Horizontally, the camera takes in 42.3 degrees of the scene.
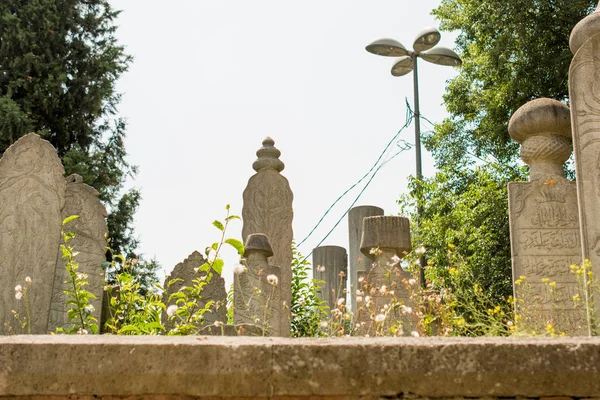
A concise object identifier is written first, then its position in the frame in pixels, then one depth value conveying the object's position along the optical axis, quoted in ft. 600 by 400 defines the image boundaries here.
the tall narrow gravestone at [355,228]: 31.24
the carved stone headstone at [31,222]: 21.93
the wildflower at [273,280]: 12.09
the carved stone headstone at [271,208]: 29.73
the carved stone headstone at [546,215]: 20.61
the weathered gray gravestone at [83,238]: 26.03
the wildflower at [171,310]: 12.24
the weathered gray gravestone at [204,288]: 22.28
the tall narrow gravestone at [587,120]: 18.29
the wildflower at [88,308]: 15.83
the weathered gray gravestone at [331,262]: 34.63
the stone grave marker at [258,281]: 24.58
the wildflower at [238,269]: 14.31
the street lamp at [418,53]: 44.09
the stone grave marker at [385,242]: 22.33
